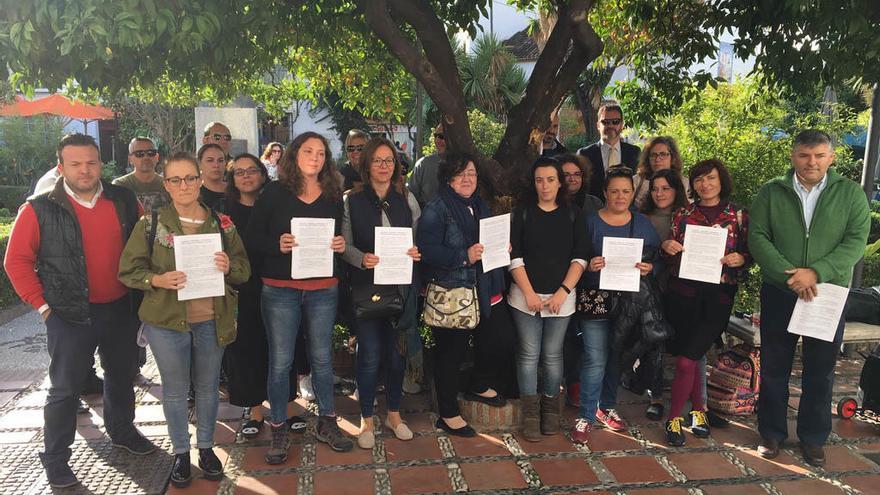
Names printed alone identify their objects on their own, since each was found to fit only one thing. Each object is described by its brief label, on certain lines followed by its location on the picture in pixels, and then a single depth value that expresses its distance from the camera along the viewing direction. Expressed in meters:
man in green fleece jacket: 3.77
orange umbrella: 12.80
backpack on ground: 4.62
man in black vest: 3.43
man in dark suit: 5.55
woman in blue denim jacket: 3.92
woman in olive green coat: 3.38
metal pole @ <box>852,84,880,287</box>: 5.61
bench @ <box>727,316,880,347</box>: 4.96
